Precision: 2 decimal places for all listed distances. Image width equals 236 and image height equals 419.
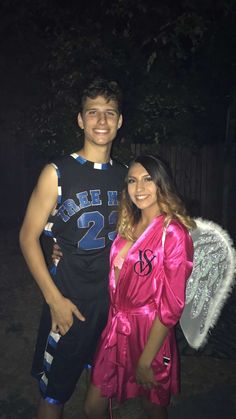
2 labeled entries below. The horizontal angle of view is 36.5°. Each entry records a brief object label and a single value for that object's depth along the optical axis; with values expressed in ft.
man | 7.37
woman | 6.95
